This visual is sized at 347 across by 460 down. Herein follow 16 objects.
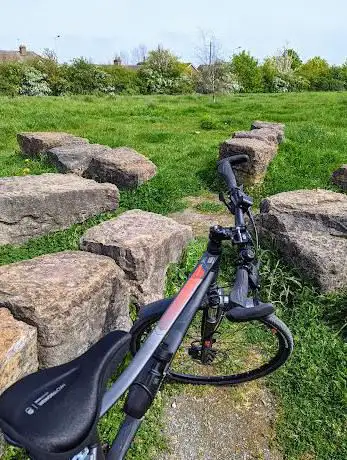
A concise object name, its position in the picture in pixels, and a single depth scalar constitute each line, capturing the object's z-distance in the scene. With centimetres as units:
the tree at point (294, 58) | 6338
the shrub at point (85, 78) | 3338
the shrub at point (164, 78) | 3672
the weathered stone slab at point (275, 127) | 936
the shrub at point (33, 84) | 3166
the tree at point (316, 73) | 4519
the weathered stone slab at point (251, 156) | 698
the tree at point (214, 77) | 3497
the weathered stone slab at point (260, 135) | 826
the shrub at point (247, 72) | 4338
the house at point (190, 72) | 3990
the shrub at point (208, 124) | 1287
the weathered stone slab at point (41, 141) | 837
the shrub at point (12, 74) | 3140
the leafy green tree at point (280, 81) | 4206
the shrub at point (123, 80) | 3588
